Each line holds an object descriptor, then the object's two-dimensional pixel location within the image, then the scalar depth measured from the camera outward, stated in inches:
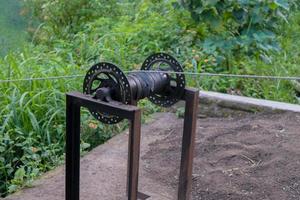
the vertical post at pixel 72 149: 82.9
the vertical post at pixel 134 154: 76.5
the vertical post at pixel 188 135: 93.3
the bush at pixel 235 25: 191.5
